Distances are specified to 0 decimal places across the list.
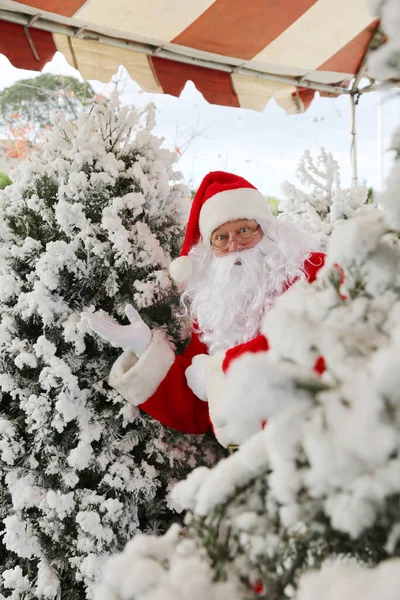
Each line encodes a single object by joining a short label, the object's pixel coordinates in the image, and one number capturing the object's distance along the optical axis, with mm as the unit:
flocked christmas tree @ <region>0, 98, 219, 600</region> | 1539
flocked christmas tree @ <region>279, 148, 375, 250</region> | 2760
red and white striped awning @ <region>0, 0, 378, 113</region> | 2108
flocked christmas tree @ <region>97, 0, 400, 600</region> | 415
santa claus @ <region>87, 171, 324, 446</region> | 1696
